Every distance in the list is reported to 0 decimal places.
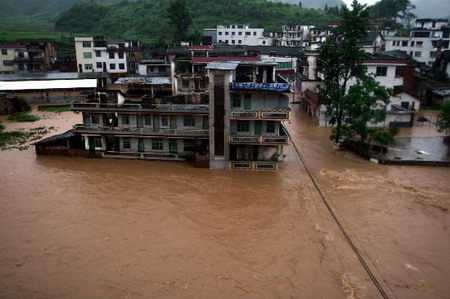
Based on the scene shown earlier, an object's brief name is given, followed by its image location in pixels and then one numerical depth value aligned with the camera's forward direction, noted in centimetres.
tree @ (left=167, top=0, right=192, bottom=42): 9138
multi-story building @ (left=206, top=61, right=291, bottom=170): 2983
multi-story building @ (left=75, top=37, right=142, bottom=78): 7131
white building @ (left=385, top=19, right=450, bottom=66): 7012
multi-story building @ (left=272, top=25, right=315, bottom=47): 9812
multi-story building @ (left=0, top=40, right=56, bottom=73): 7081
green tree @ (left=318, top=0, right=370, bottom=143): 3906
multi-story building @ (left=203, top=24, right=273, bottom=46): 9956
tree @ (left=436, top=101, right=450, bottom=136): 3647
